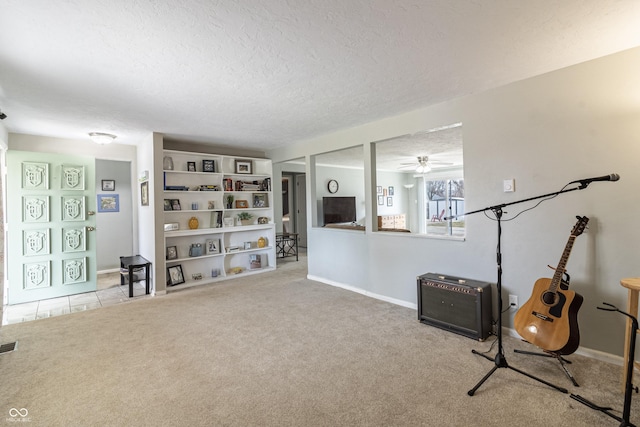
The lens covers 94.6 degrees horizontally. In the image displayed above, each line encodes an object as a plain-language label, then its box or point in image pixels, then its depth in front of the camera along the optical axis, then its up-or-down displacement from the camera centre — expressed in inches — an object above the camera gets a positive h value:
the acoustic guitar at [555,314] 79.7 -29.6
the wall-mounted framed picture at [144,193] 176.6 +16.4
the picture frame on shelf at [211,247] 199.6 -19.7
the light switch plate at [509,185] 105.8 +9.4
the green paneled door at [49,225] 156.6 -1.8
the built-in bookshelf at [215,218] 186.7 +0.4
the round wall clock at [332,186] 305.3 +30.6
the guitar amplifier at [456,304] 105.0 -34.6
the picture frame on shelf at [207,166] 197.8 +35.2
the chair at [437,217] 342.6 -4.8
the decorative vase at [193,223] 192.4 -2.9
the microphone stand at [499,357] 79.0 -42.6
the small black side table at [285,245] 266.1 -26.9
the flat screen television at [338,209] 287.9 +6.2
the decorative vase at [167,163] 182.2 +34.8
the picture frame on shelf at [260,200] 224.1 +13.0
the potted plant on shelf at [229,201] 209.2 +12.0
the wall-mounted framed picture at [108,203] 222.8 +13.5
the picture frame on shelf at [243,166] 213.0 +37.2
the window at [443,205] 323.6 +8.5
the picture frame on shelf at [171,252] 183.8 -20.6
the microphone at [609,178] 73.3 +7.7
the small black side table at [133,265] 164.7 -25.9
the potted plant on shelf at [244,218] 219.5 -0.4
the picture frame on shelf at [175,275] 182.7 -35.2
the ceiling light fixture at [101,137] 161.2 +46.0
